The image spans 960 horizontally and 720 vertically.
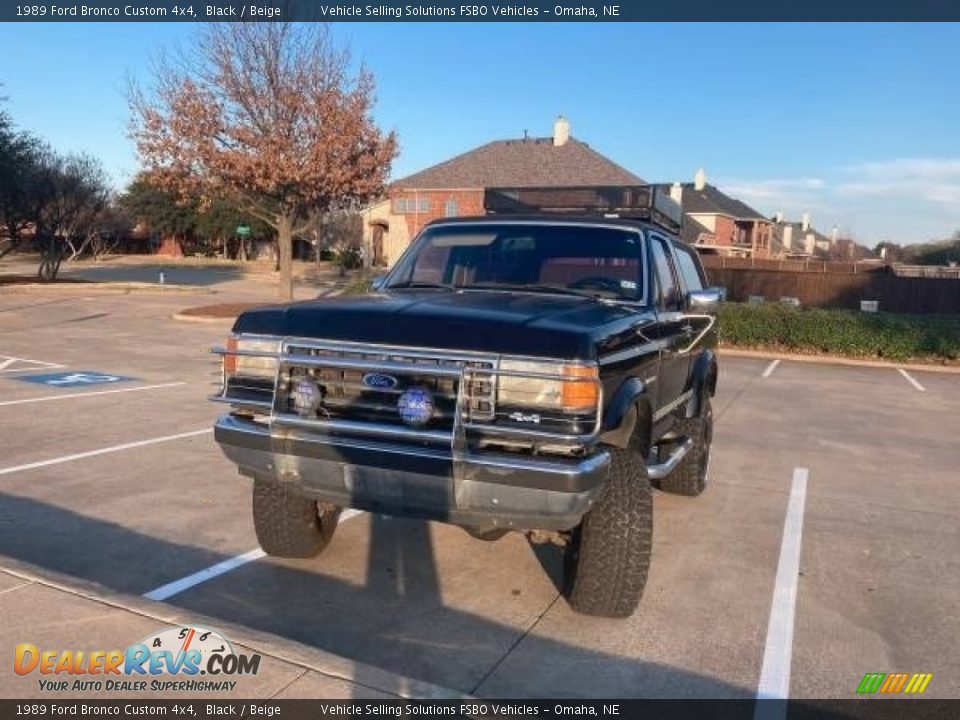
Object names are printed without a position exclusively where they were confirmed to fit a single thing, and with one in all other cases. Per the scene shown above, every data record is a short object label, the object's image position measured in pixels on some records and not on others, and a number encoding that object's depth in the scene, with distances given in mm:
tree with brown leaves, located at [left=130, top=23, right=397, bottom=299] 18734
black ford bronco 3381
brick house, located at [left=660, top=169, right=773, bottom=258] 51188
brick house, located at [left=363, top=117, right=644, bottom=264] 41062
